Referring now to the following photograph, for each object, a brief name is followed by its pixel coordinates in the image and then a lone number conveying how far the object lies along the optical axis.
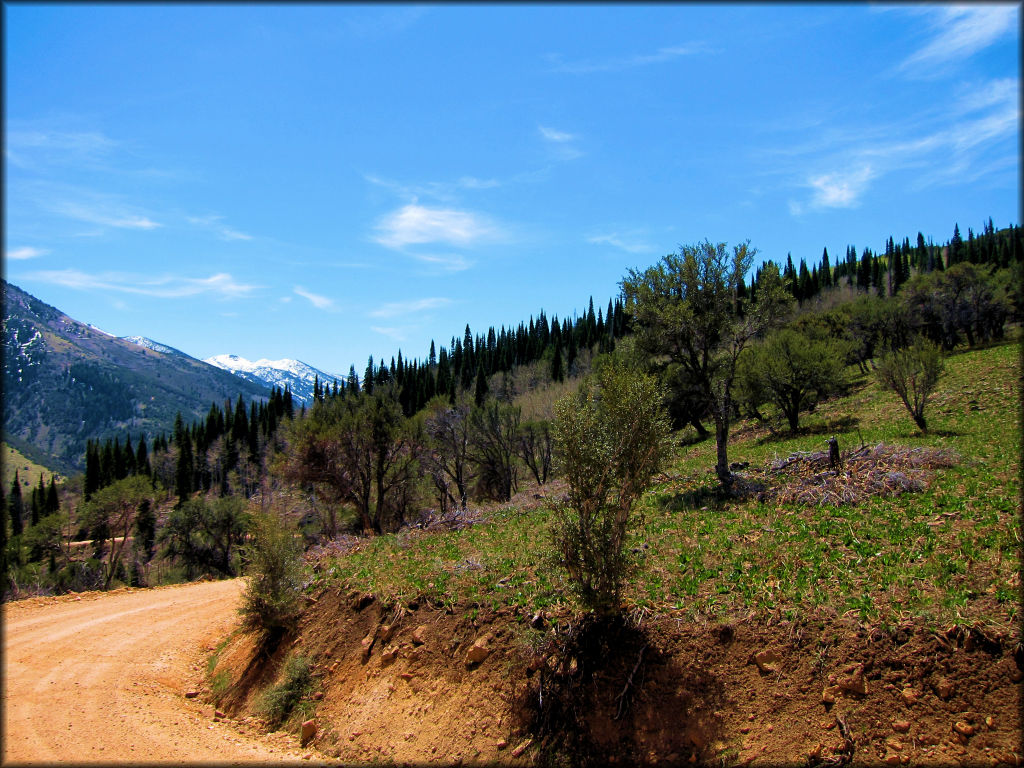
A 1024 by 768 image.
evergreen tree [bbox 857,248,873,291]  106.50
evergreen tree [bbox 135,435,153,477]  95.12
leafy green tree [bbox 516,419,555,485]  38.12
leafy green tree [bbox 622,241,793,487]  16.41
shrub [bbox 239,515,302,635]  12.40
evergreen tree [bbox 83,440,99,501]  89.44
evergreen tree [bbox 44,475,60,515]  84.76
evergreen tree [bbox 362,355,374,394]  87.79
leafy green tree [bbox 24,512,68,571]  43.84
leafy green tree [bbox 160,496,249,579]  34.19
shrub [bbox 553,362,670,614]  8.39
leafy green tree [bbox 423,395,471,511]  33.59
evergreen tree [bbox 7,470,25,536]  76.44
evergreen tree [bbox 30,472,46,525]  85.38
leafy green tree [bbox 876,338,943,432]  24.23
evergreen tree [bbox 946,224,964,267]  108.50
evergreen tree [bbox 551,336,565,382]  88.62
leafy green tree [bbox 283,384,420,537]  28.23
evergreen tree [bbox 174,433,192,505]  85.75
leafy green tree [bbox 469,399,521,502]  35.19
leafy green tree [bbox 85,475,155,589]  42.50
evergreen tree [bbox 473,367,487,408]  92.51
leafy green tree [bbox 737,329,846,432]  31.62
